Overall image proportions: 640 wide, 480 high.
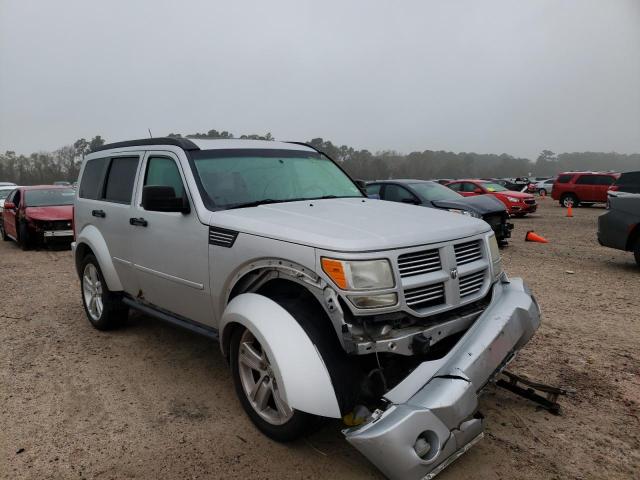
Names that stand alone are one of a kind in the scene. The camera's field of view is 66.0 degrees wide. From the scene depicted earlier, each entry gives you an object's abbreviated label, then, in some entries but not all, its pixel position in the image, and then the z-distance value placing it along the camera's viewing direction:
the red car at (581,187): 23.78
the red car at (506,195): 19.11
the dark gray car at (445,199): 10.48
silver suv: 2.58
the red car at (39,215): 11.90
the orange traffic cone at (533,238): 12.24
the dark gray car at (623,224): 7.98
